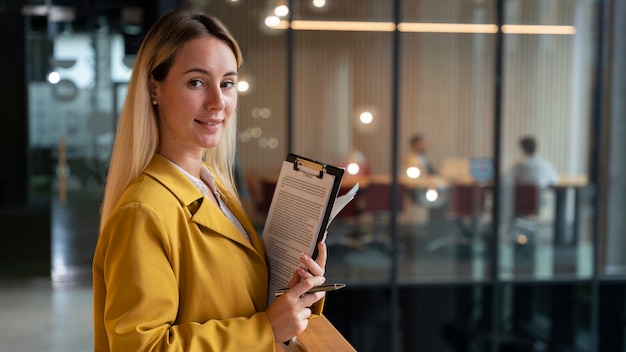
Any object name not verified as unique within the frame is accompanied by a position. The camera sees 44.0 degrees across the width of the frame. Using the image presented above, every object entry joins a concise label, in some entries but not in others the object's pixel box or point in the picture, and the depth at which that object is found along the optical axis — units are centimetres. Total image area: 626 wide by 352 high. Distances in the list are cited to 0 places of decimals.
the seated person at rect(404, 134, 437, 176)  719
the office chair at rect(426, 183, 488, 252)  723
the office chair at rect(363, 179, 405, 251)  714
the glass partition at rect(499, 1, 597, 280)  719
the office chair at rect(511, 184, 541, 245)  728
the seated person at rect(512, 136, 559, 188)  727
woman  156
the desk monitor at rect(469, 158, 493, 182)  723
